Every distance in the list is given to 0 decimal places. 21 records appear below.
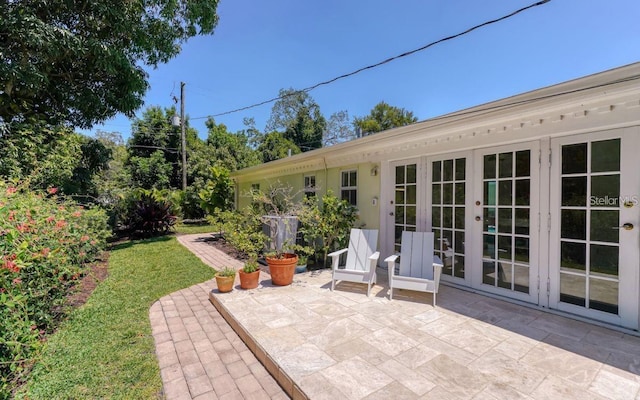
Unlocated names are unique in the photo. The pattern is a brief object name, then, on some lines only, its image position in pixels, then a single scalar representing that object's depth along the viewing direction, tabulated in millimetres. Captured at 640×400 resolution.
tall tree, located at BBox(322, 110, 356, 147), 31109
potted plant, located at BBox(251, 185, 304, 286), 4785
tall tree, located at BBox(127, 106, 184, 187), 17594
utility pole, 14398
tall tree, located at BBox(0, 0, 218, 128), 5613
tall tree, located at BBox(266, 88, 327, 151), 28844
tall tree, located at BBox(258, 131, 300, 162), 26703
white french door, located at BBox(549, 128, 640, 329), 3102
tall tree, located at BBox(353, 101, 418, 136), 27266
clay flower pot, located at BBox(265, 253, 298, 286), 4766
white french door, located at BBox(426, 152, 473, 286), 4531
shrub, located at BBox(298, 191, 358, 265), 5965
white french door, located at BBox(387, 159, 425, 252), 5254
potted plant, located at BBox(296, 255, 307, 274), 5811
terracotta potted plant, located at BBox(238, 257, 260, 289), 4586
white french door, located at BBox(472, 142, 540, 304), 3815
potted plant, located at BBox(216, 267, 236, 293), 4410
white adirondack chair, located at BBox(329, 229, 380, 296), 4469
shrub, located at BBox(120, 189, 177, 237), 10641
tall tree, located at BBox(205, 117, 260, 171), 18094
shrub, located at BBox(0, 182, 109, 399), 2107
